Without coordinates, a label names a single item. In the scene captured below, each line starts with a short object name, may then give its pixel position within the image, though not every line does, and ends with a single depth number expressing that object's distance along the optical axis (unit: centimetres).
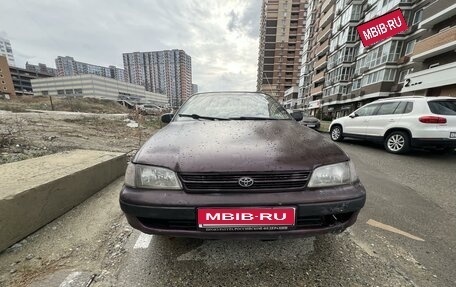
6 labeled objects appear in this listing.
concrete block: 180
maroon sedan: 137
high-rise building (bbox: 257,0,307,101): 6794
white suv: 505
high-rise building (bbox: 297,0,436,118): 2153
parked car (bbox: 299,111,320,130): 1427
